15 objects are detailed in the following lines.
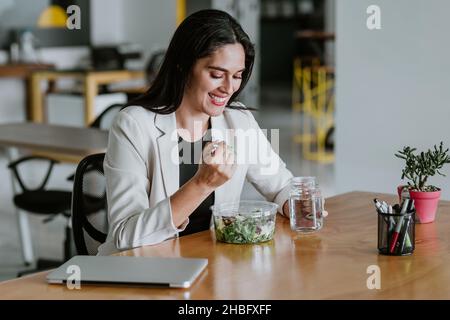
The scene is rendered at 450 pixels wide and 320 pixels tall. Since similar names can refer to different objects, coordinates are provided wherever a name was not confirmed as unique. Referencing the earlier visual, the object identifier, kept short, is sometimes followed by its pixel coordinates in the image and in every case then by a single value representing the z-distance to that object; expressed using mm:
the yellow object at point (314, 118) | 7500
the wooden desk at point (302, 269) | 1589
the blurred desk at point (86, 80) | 7703
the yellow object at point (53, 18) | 8461
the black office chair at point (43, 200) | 3781
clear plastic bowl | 1986
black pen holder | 1868
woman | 2037
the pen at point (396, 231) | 1865
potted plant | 2166
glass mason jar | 2111
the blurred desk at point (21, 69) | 7584
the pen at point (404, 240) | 1866
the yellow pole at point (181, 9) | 9738
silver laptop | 1626
